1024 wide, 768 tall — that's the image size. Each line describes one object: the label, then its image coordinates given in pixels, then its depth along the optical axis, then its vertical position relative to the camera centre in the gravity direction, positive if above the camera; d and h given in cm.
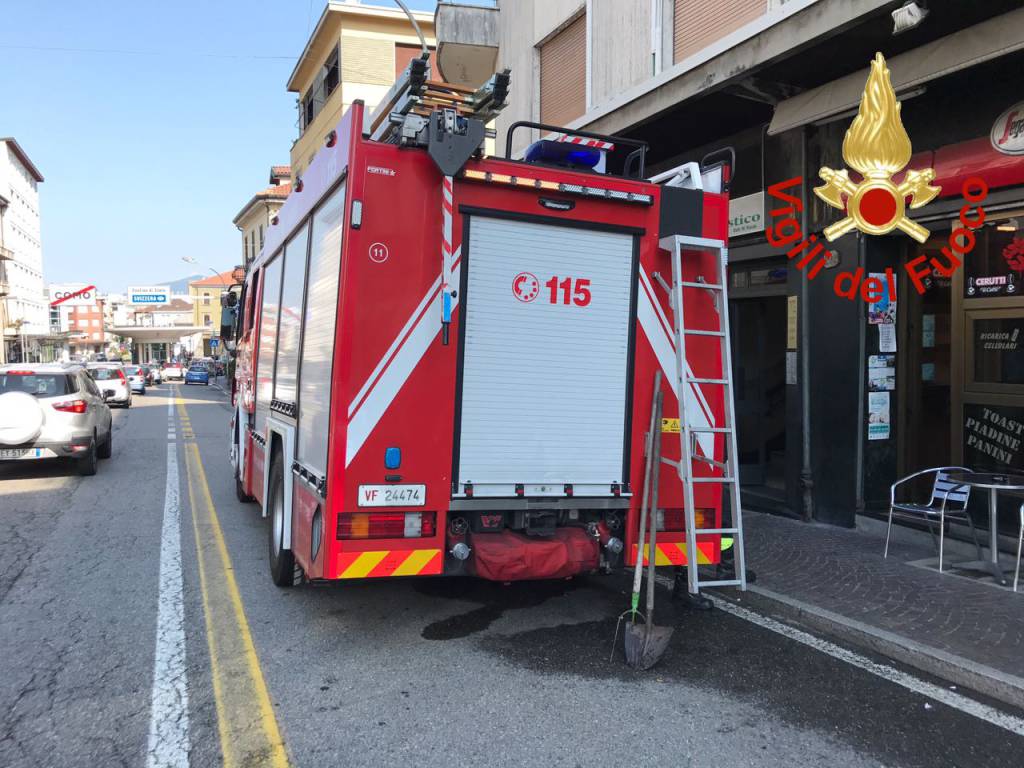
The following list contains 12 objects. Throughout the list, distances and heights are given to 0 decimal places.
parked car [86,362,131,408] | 2639 +45
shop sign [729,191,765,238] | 898 +239
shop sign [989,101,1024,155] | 632 +243
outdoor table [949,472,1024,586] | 563 -40
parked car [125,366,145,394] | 3809 +76
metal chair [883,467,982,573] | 628 -64
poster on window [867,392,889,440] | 781 +8
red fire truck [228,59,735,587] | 427 +33
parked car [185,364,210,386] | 5266 +154
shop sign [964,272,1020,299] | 680 +127
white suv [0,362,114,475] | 1055 -33
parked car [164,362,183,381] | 6066 +190
